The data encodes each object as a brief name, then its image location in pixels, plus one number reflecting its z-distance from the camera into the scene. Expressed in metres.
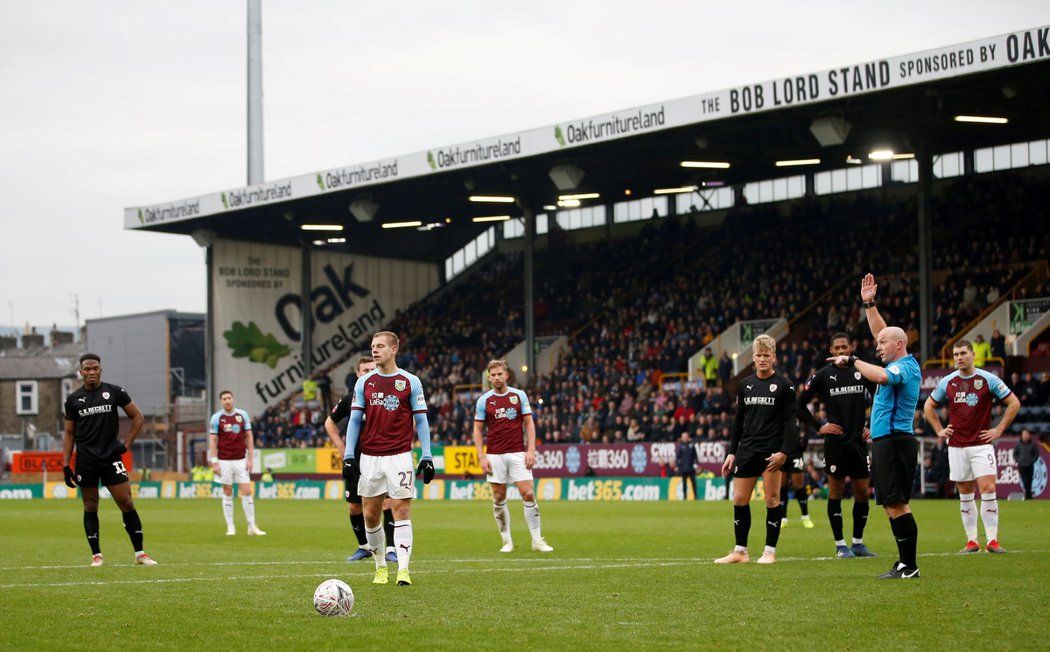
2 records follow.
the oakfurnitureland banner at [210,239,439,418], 55.16
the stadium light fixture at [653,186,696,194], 51.43
